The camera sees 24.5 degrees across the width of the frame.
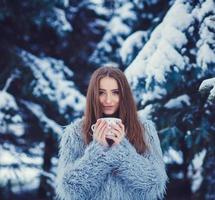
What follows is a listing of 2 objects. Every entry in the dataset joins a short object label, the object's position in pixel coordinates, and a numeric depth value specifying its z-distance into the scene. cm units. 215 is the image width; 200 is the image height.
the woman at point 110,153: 281
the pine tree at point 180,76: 435
